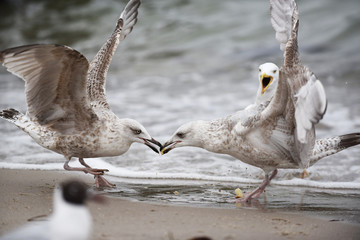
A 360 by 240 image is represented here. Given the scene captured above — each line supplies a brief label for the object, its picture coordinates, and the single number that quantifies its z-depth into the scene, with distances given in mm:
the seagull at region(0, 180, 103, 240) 5316
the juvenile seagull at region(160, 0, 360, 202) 9016
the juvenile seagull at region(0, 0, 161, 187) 9828
